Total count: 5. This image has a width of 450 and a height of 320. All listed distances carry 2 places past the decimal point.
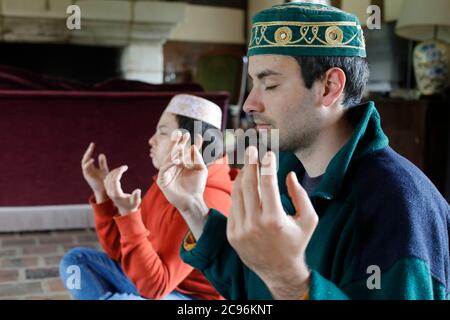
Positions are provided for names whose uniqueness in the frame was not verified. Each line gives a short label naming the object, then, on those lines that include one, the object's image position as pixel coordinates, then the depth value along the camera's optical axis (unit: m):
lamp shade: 2.21
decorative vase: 2.33
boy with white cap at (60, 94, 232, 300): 1.00
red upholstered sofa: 2.24
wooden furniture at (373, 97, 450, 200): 1.91
